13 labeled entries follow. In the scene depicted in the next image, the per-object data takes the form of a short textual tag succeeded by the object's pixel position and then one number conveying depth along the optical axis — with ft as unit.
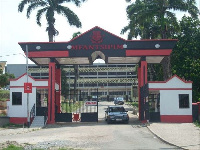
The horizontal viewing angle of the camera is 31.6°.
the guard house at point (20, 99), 100.32
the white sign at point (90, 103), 97.13
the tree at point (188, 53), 131.30
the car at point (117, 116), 95.06
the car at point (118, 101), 227.30
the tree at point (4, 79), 154.10
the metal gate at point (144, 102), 92.43
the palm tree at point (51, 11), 129.90
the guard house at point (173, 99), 96.43
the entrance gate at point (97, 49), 97.50
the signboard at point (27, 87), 93.56
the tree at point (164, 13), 115.55
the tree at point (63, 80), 247.29
